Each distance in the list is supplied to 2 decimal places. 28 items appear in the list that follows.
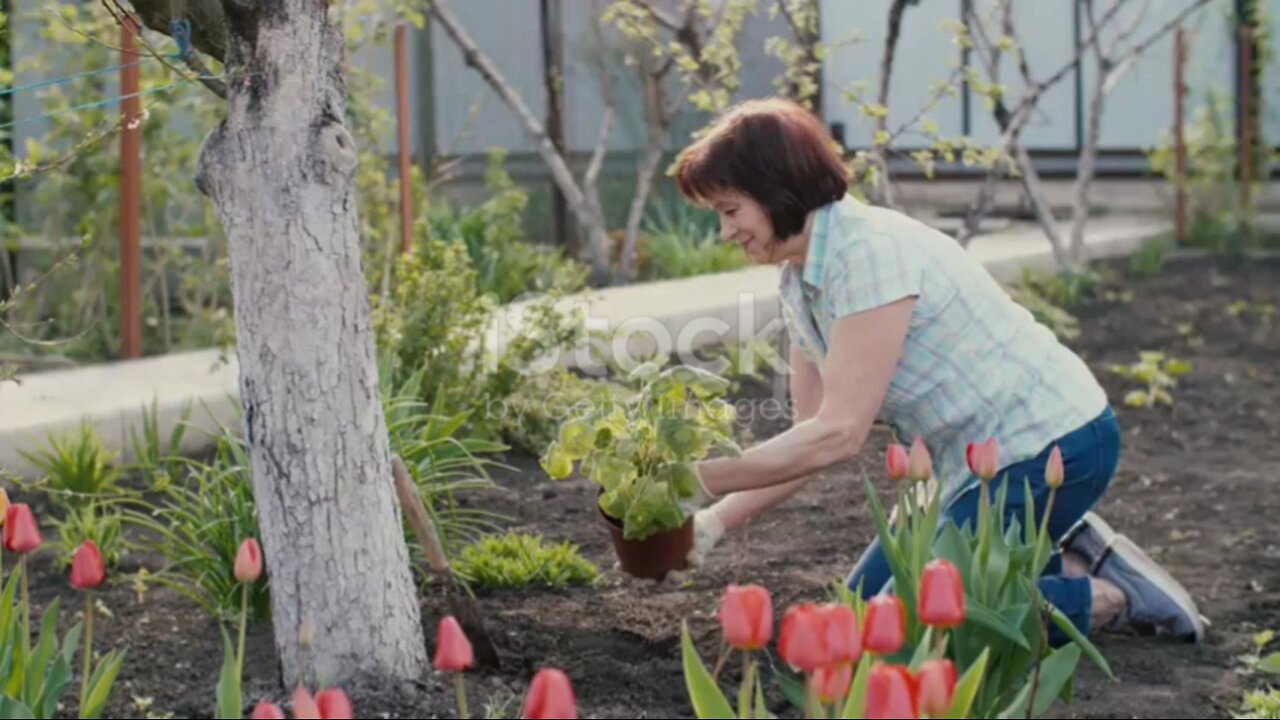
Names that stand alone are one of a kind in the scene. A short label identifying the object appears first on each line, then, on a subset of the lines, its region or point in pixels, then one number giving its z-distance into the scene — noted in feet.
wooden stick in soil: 11.81
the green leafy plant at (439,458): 14.90
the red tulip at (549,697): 6.21
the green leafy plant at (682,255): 32.55
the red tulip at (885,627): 6.86
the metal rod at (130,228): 23.88
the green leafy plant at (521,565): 14.76
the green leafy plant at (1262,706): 12.01
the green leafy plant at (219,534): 13.62
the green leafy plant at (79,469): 17.37
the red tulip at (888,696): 6.44
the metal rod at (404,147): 25.00
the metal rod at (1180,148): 40.05
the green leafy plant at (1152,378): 23.81
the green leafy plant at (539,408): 19.51
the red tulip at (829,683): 6.87
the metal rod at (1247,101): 41.50
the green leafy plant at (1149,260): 35.96
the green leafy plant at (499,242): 28.35
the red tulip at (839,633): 6.63
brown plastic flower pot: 12.07
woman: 11.96
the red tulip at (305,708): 6.43
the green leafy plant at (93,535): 15.52
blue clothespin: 10.96
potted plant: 11.60
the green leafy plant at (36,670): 8.36
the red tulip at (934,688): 6.65
